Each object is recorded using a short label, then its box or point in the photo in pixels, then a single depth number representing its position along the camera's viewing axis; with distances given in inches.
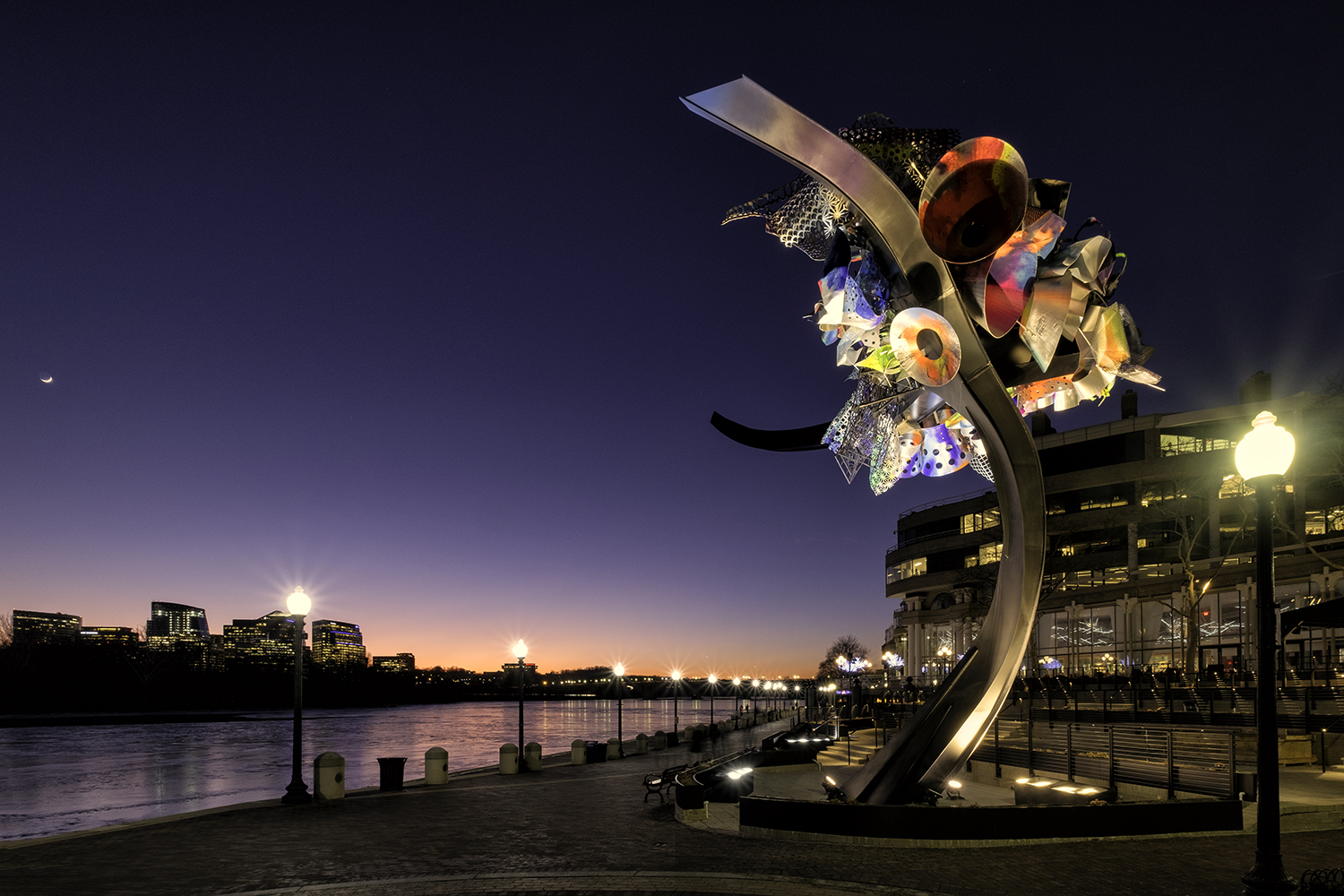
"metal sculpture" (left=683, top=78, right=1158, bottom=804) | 394.3
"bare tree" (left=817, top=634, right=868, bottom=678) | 6894.7
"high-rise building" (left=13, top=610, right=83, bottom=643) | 5487.2
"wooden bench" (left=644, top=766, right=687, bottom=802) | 711.2
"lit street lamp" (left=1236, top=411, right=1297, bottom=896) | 279.1
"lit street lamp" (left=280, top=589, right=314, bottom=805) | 682.2
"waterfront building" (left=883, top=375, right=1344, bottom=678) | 1975.9
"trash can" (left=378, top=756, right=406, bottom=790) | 784.9
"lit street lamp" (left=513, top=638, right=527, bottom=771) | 1117.3
